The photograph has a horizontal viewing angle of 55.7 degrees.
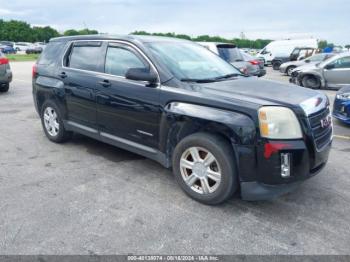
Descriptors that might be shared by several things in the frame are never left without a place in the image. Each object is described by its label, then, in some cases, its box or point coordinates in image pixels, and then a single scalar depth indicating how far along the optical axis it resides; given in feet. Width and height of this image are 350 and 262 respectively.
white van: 101.85
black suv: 10.10
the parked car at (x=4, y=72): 34.48
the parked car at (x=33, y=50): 157.31
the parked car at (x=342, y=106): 21.49
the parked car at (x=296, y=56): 81.87
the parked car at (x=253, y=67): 35.08
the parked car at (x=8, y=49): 149.09
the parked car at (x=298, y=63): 60.23
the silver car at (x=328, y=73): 40.52
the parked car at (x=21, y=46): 174.87
